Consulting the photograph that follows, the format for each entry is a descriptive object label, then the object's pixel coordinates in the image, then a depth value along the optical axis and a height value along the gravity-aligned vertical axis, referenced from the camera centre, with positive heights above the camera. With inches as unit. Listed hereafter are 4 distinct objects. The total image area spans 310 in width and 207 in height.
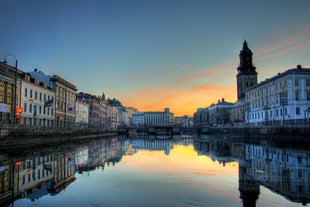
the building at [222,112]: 5996.1 +148.7
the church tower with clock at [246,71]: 4370.3 +888.3
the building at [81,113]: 3281.8 +61.7
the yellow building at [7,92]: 1581.3 +175.3
